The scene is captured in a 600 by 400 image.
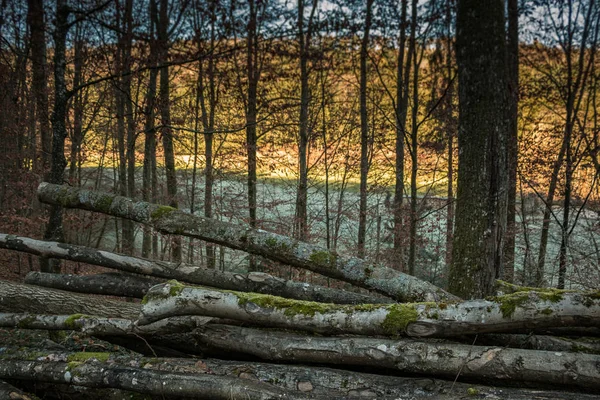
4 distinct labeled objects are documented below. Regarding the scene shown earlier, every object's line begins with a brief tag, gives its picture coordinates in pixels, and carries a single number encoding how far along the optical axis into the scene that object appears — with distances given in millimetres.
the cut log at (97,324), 3426
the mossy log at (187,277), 4051
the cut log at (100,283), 4359
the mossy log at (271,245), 4047
